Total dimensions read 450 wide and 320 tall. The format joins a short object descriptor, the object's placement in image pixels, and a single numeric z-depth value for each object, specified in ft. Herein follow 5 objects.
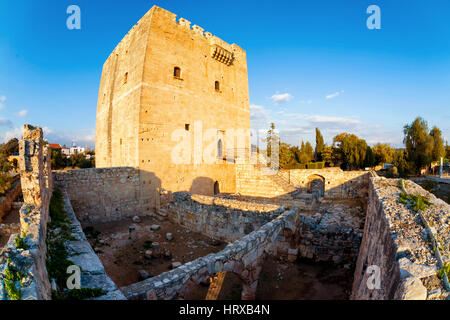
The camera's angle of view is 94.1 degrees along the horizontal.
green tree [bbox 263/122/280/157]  98.53
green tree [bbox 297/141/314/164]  103.55
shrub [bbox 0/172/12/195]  37.61
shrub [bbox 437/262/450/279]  8.27
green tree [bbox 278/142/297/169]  94.48
